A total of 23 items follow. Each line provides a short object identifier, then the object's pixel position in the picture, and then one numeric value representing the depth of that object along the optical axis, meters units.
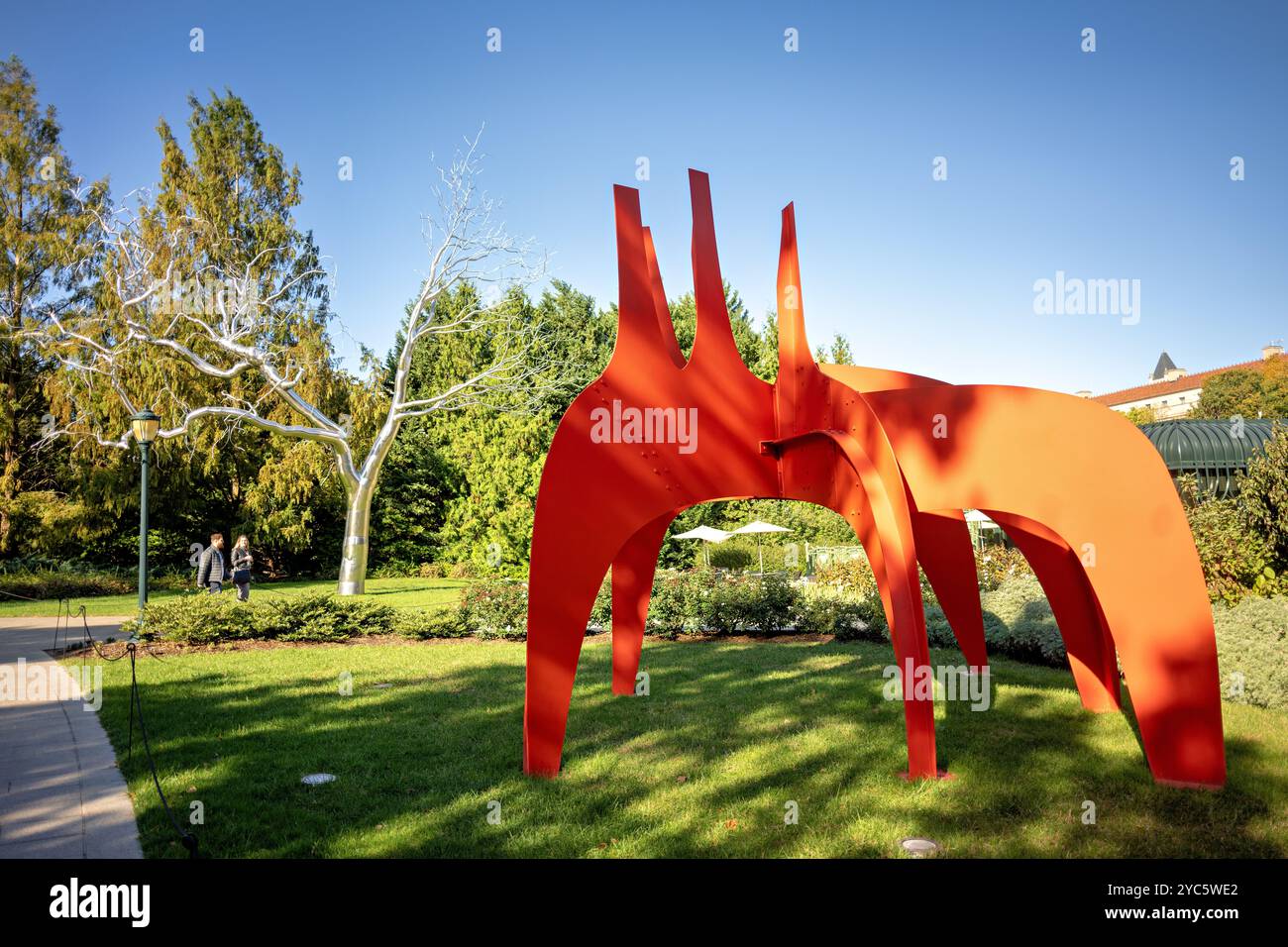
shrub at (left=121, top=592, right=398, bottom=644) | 14.32
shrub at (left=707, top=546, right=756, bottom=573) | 29.36
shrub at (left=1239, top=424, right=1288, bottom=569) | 10.18
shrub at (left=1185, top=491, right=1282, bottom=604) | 10.57
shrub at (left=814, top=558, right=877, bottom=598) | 16.53
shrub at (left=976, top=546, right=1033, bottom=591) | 15.85
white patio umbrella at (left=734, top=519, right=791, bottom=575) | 24.45
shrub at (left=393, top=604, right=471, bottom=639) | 15.20
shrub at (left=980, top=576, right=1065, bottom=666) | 11.53
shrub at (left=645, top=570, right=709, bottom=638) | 15.33
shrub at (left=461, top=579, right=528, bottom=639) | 15.38
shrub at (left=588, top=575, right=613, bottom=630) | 15.77
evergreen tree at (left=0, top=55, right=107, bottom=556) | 26.91
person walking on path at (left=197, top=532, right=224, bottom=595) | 17.47
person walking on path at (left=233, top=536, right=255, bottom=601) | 17.83
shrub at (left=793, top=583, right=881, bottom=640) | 14.33
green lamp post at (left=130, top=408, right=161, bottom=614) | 15.08
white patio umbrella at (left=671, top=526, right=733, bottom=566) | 24.36
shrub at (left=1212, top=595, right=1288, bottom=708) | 8.38
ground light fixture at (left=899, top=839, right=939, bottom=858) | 4.78
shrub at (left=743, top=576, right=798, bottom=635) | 15.12
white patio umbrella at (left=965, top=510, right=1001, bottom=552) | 22.91
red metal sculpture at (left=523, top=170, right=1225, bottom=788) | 5.83
